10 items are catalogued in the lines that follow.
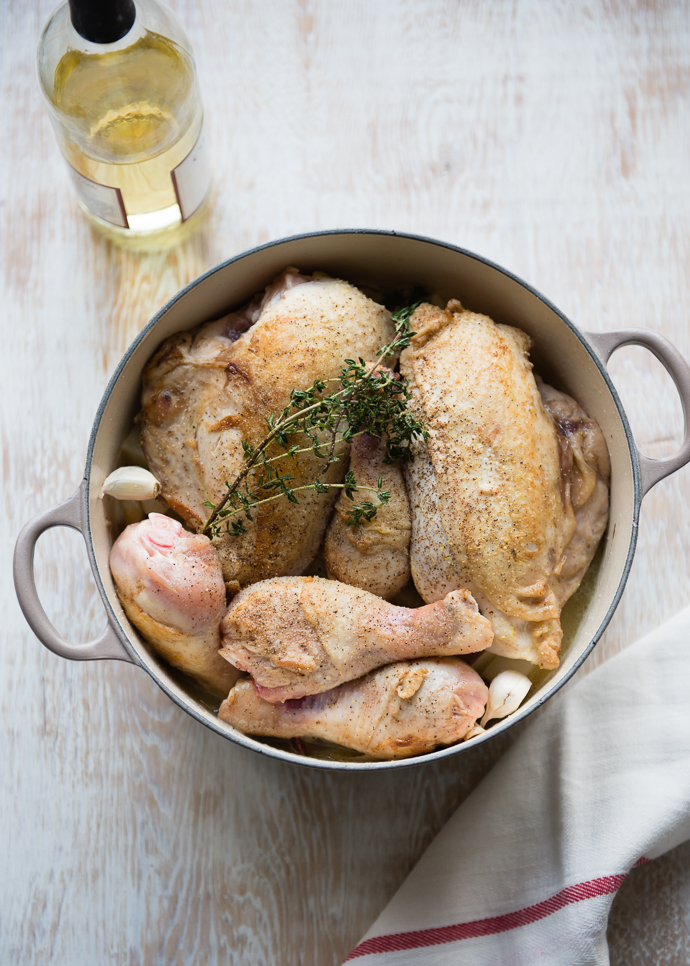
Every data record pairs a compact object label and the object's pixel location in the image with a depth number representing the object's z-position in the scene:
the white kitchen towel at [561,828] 0.85
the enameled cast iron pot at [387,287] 0.80
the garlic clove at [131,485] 0.84
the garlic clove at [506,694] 0.82
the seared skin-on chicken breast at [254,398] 0.83
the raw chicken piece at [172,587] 0.81
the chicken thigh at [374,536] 0.83
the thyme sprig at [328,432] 0.81
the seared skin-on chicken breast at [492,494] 0.81
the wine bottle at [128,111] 0.84
